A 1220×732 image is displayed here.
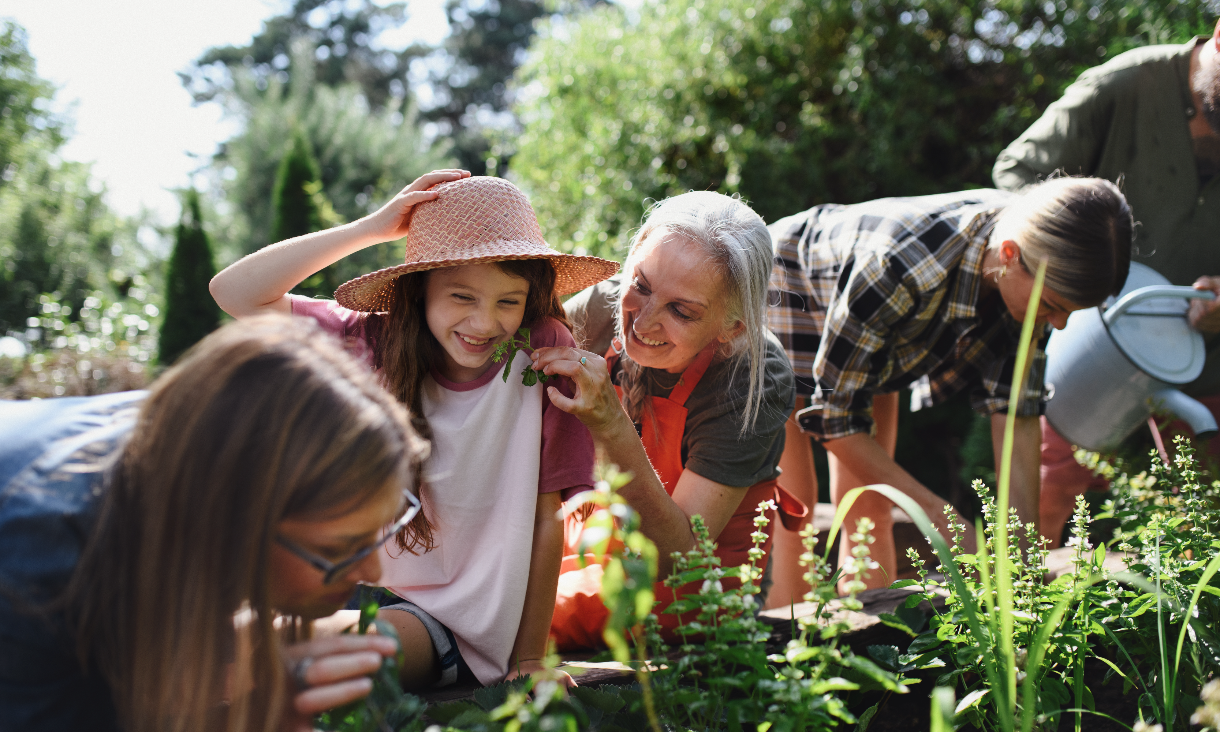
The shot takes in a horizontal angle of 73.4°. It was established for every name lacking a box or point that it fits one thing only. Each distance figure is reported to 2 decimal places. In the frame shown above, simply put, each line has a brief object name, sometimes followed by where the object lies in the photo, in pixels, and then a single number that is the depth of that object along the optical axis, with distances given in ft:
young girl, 5.60
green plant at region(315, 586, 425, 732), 3.01
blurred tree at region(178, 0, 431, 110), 69.77
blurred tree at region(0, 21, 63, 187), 48.94
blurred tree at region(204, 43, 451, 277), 35.68
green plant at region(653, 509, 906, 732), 3.42
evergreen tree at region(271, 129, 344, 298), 24.13
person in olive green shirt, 9.16
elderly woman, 6.21
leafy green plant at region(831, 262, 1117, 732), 3.36
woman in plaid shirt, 7.14
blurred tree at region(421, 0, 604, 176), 74.59
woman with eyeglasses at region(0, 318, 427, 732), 2.88
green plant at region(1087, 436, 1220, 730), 4.73
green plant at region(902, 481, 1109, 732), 4.40
